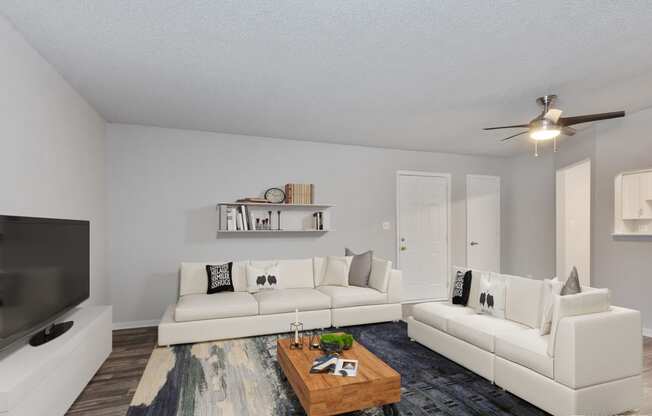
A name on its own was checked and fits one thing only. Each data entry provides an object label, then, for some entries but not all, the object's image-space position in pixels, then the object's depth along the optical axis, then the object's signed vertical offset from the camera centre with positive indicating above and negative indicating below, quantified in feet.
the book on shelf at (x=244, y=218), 15.38 -0.42
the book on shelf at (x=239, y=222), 15.31 -0.57
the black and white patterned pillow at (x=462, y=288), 11.70 -2.67
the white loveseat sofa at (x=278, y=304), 12.11 -3.58
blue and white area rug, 7.88 -4.50
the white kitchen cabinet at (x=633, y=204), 12.63 +0.16
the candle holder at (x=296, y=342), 9.29 -3.62
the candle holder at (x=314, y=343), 9.26 -3.58
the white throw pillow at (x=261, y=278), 14.38 -2.84
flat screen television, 6.20 -1.32
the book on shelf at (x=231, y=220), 15.21 -0.48
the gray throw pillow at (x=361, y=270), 15.39 -2.70
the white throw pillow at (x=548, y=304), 8.56 -2.34
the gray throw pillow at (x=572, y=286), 8.25 -1.83
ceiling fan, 10.01 +2.55
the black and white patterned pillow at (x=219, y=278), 13.84 -2.74
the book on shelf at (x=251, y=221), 15.48 -0.54
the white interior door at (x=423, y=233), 19.27 -1.37
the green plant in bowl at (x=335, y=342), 8.78 -3.36
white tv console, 5.53 -3.02
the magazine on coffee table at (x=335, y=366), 7.62 -3.51
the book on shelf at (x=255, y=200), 15.53 +0.39
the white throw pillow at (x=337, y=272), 15.55 -2.80
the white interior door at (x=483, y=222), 20.67 -0.81
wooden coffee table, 6.91 -3.65
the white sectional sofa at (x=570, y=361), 7.15 -3.37
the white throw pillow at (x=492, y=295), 10.37 -2.62
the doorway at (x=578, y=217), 19.31 -0.49
